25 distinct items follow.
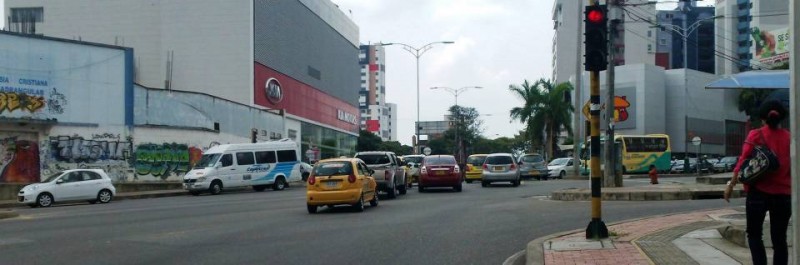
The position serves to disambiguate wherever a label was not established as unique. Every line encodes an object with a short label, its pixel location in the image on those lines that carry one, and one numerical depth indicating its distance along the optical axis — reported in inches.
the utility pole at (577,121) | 1540.4
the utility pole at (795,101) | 198.7
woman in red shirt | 262.5
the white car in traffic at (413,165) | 1354.6
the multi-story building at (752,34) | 3058.6
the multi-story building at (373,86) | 6690.5
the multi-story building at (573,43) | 3954.2
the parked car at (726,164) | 2178.5
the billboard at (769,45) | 2880.9
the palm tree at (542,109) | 2452.0
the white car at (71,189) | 1007.0
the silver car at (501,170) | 1266.0
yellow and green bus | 1971.0
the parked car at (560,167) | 1861.5
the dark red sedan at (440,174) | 1102.4
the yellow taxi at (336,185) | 722.2
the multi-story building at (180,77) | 1413.6
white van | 1307.8
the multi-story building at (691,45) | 4387.3
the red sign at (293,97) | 2472.9
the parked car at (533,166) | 1679.4
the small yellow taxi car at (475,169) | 1539.1
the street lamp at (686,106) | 2890.0
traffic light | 425.4
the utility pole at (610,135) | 950.4
